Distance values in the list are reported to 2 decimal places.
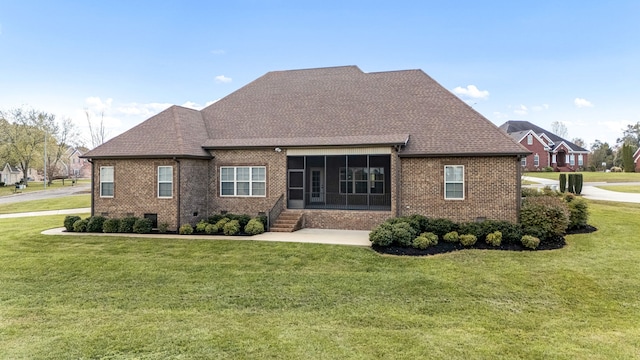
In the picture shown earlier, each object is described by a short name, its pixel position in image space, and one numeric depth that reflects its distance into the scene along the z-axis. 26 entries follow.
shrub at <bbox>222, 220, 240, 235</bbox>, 16.56
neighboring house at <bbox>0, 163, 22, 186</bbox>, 69.97
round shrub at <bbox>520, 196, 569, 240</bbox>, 14.19
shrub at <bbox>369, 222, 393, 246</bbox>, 13.27
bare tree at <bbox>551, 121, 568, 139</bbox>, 85.82
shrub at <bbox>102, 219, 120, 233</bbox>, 17.48
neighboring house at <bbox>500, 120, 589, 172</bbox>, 54.59
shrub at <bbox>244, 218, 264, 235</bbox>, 16.55
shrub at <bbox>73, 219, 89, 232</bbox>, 17.97
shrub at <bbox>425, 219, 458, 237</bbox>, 14.91
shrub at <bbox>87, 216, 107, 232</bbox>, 17.80
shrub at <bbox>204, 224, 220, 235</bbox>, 16.94
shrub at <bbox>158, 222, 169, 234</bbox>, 17.20
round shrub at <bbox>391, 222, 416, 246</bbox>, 13.39
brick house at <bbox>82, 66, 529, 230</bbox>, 16.31
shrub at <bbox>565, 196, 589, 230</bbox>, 16.11
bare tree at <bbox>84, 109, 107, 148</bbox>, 64.38
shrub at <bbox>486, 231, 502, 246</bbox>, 13.64
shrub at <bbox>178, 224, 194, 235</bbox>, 16.81
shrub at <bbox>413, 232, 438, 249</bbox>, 13.29
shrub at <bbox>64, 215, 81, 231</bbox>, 18.27
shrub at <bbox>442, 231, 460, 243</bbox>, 14.09
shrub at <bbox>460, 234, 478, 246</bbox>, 13.67
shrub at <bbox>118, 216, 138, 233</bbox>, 17.36
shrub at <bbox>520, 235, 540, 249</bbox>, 13.26
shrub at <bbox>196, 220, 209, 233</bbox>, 17.14
